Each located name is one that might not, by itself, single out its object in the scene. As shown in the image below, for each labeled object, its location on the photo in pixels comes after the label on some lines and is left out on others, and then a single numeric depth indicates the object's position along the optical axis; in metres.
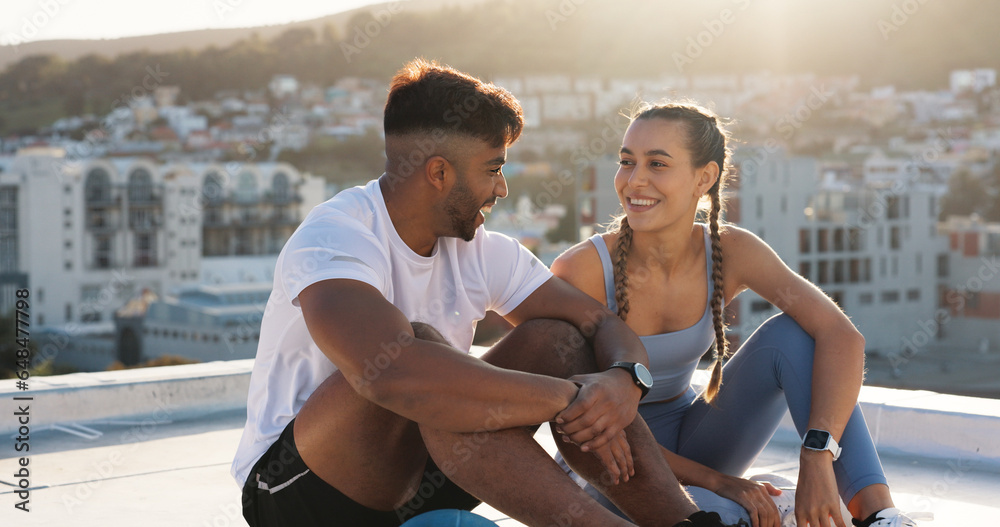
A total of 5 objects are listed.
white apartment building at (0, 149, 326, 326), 45.09
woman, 1.88
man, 1.44
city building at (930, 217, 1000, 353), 40.88
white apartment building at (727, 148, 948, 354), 38.34
